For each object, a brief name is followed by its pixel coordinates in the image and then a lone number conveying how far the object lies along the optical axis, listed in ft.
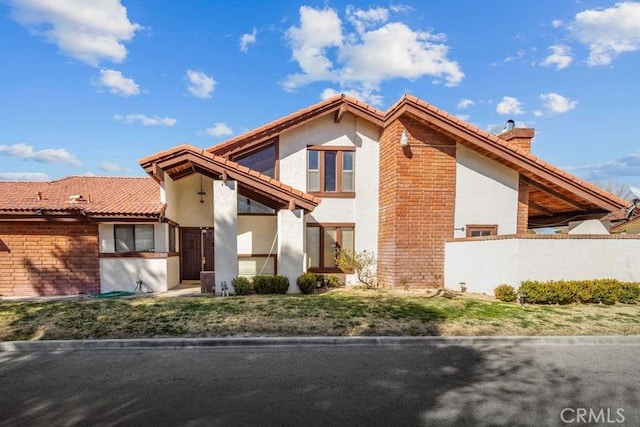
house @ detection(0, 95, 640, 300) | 35.32
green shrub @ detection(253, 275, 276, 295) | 35.76
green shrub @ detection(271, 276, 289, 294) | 36.01
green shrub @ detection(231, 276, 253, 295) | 35.35
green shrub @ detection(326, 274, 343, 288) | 41.88
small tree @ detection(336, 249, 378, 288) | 42.11
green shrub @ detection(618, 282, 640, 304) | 31.58
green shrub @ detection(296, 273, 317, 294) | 36.55
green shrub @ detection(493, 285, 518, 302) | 31.73
